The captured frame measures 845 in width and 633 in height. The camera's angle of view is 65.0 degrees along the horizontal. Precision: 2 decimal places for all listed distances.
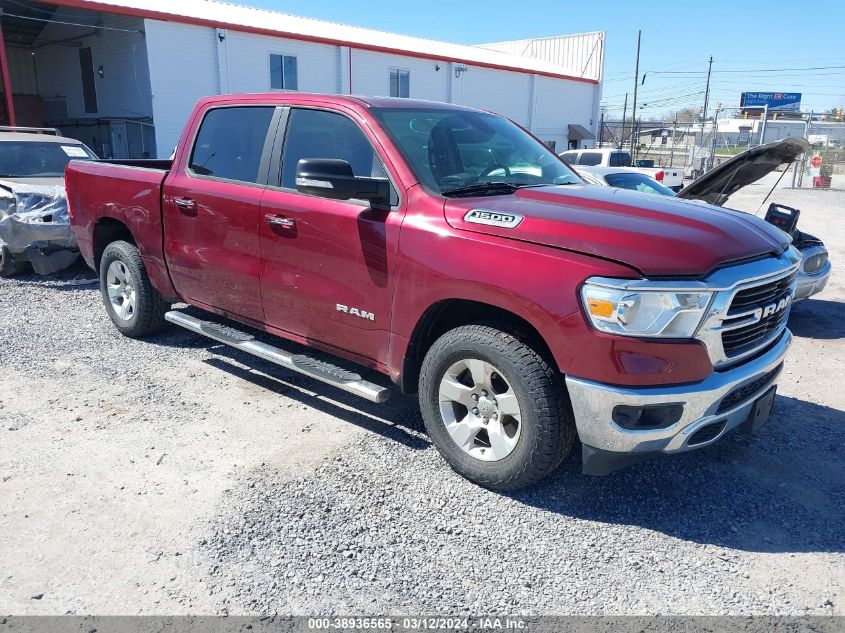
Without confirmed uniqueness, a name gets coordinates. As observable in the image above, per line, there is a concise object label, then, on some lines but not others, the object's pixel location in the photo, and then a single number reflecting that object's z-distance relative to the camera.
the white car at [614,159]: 17.19
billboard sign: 74.81
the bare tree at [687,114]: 78.57
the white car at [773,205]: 6.33
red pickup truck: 2.94
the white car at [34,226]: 8.08
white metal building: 20.67
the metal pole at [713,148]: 23.87
